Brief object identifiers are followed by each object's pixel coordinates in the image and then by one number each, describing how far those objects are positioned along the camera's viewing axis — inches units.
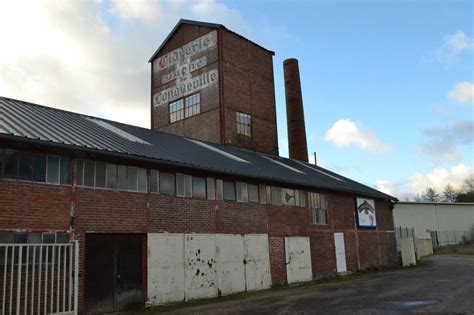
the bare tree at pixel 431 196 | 3762.3
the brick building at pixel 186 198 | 496.4
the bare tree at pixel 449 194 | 3639.3
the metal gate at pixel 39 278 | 442.3
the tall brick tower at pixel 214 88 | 1092.5
